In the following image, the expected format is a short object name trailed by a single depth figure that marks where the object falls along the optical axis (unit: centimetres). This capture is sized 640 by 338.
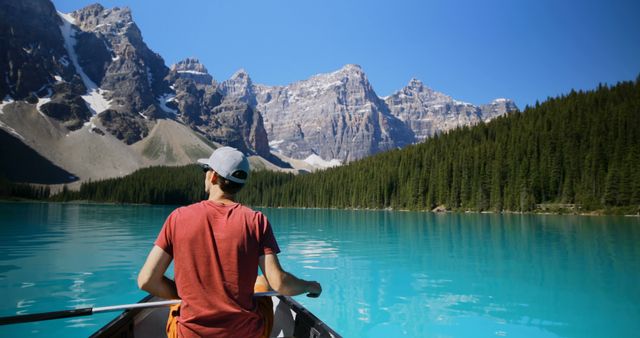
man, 350
